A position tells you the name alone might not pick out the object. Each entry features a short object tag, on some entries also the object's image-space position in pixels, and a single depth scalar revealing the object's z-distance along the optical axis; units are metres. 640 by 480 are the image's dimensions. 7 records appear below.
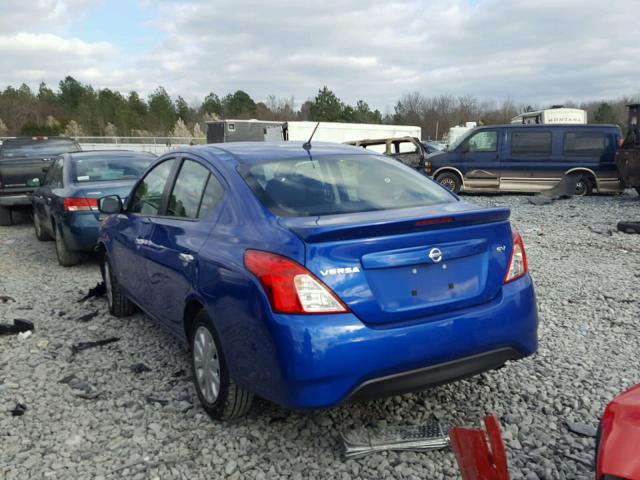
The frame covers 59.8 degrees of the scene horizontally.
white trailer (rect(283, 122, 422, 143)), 26.06
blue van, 14.93
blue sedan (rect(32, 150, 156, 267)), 7.18
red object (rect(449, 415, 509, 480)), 2.27
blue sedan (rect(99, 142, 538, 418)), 2.56
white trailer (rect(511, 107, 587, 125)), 24.11
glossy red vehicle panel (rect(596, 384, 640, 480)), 1.68
